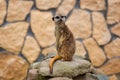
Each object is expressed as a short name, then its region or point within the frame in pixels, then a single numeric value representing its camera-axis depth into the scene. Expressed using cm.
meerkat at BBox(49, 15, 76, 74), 407
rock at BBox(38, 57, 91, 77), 404
